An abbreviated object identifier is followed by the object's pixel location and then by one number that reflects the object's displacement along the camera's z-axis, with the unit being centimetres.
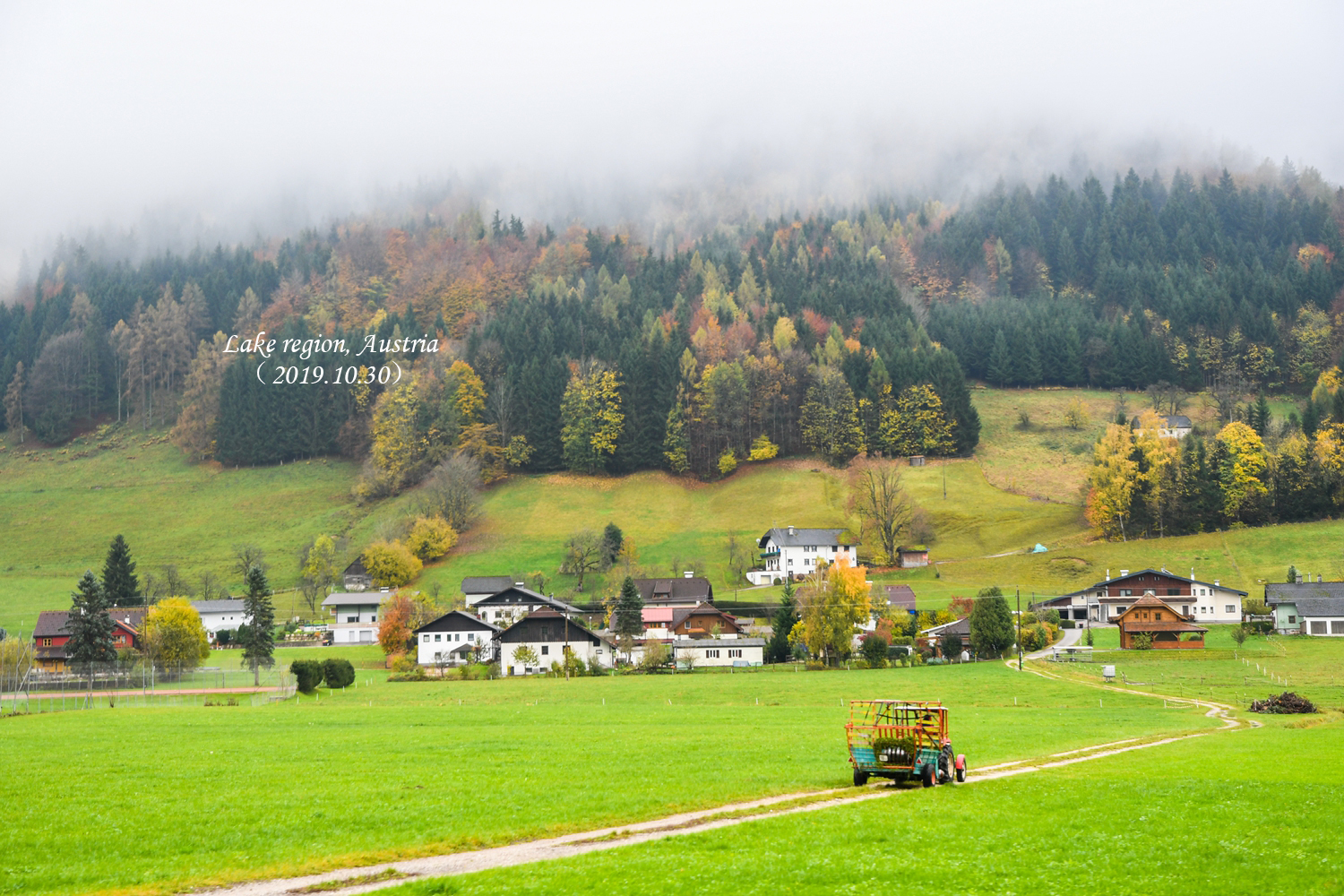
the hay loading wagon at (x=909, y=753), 2144
